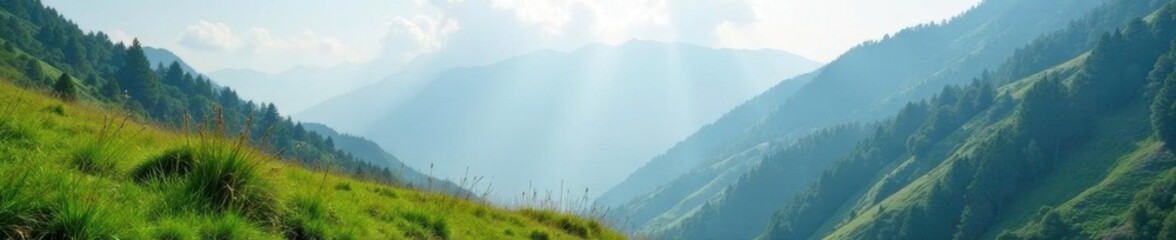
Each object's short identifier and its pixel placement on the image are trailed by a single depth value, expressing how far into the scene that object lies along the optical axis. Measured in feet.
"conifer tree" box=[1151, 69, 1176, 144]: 349.41
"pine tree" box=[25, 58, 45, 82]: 254.88
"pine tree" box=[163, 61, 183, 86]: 492.95
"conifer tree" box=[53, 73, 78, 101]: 124.21
